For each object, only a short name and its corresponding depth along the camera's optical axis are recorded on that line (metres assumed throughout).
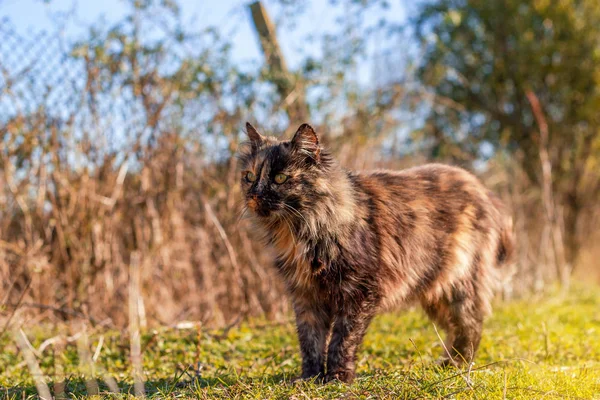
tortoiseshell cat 3.59
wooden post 7.14
